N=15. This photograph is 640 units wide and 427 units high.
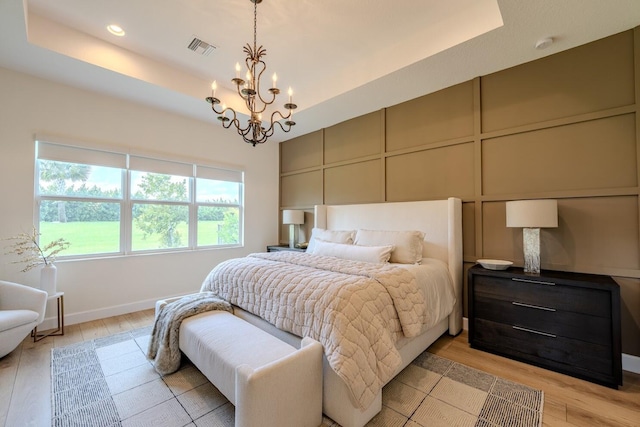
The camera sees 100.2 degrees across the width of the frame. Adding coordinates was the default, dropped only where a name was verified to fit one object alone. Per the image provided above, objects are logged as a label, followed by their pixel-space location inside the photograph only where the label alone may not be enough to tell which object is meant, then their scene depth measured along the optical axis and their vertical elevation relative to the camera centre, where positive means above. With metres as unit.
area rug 1.64 -1.24
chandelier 2.00 +0.98
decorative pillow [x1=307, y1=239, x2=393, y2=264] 2.77 -0.38
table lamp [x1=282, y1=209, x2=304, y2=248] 4.68 -0.04
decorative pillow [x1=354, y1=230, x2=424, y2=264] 2.82 -0.28
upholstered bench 1.33 -0.86
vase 2.71 -0.62
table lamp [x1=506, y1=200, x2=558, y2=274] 2.29 -0.02
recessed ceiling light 2.59 +1.85
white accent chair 2.19 -0.82
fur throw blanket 2.10 -0.89
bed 1.55 -0.59
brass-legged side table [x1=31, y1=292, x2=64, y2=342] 2.71 -1.12
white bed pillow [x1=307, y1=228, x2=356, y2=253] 3.45 -0.25
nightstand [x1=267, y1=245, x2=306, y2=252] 4.37 -0.52
